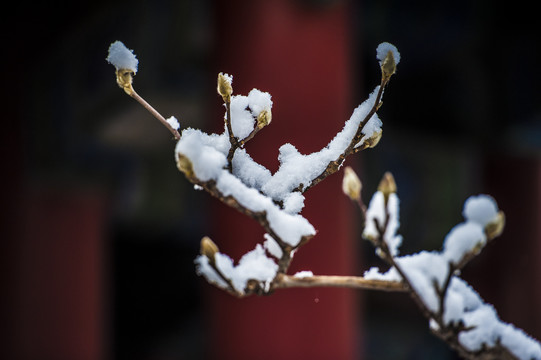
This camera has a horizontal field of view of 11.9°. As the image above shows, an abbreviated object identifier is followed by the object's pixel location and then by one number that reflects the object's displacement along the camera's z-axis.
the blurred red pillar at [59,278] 3.86
